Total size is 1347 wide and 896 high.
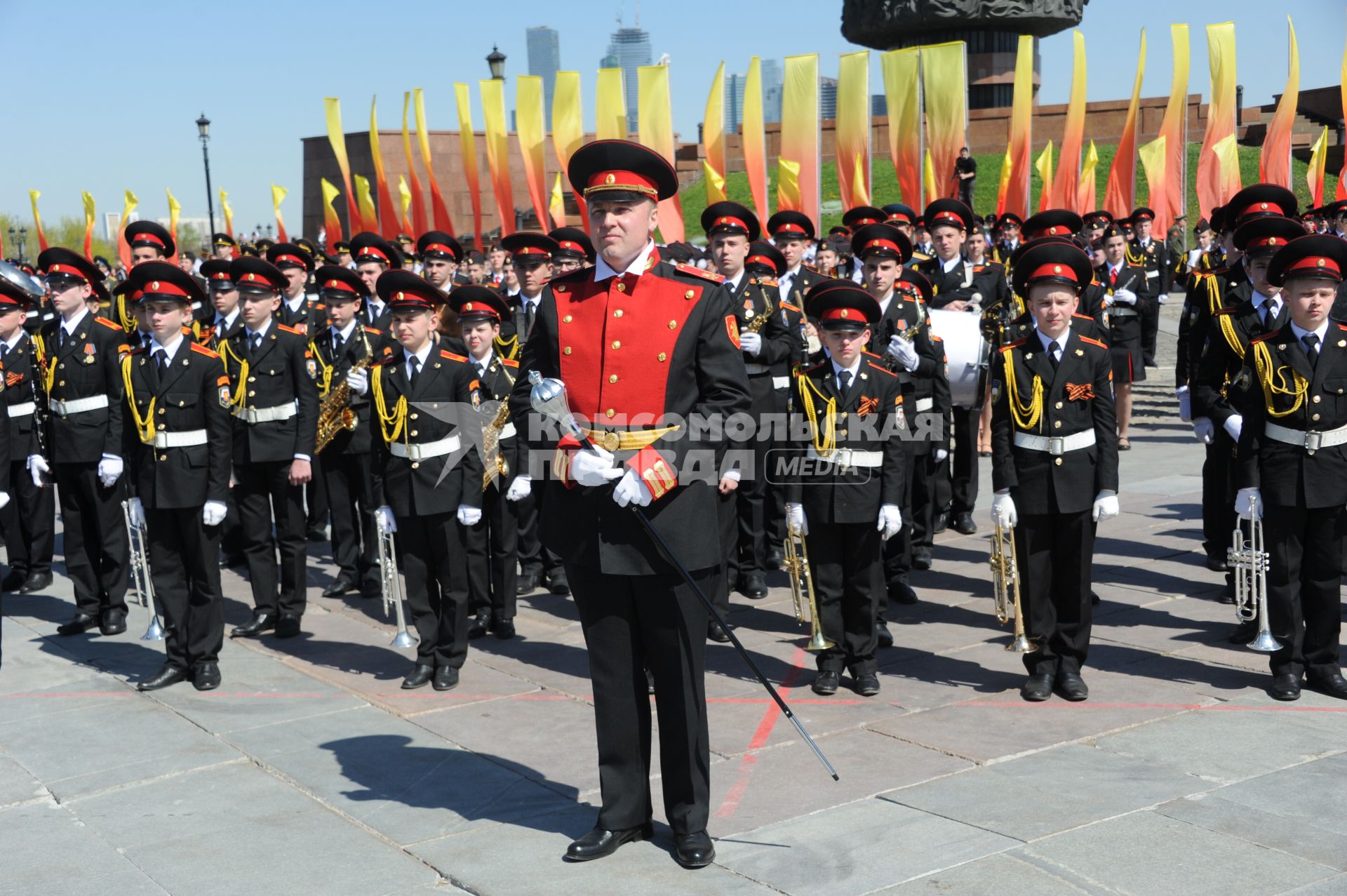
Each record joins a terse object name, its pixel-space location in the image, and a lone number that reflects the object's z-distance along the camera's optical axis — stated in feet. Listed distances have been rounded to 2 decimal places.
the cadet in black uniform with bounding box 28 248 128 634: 28.86
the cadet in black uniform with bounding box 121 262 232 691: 23.86
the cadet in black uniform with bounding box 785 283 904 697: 22.58
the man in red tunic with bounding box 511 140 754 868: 15.39
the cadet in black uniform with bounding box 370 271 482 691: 23.72
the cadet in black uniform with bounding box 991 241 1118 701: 21.49
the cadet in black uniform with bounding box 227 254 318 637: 27.99
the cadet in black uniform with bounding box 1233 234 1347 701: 21.04
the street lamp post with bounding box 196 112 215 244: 109.70
